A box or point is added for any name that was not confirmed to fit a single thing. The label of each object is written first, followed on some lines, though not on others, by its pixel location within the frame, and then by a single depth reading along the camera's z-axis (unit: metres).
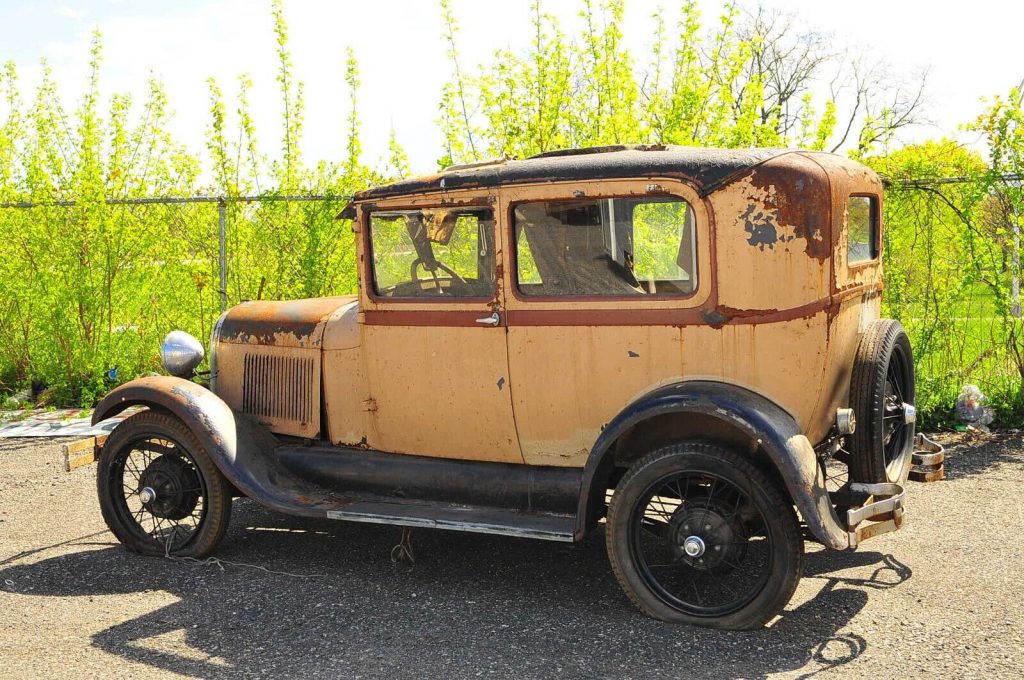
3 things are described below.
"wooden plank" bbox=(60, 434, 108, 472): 5.41
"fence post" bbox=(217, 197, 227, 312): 9.31
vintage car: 4.08
